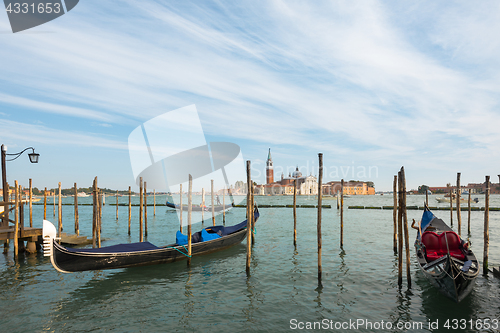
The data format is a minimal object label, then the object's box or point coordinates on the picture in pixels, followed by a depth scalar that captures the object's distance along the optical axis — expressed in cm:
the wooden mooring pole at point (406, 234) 750
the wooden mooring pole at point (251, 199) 930
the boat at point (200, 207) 3897
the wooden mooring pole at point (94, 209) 1114
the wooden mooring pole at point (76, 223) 1667
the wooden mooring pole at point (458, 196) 1258
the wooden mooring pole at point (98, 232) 1166
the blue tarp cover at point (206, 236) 1243
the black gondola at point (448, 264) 658
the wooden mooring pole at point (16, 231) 1121
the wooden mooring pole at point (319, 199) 831
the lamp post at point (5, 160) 1070
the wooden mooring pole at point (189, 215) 1013
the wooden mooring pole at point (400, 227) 775
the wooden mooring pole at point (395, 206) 1233
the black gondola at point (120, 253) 784
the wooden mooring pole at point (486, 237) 857
